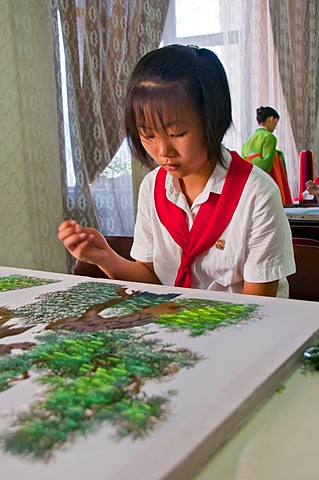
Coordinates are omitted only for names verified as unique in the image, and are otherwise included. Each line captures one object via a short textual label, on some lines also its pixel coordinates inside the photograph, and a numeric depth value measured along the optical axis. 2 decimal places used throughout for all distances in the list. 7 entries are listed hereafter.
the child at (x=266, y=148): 3.90
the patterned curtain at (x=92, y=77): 2.47
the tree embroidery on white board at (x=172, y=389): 0.34
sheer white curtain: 3.24
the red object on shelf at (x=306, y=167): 3.16
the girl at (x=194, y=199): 0.95
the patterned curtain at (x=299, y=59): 4.75
